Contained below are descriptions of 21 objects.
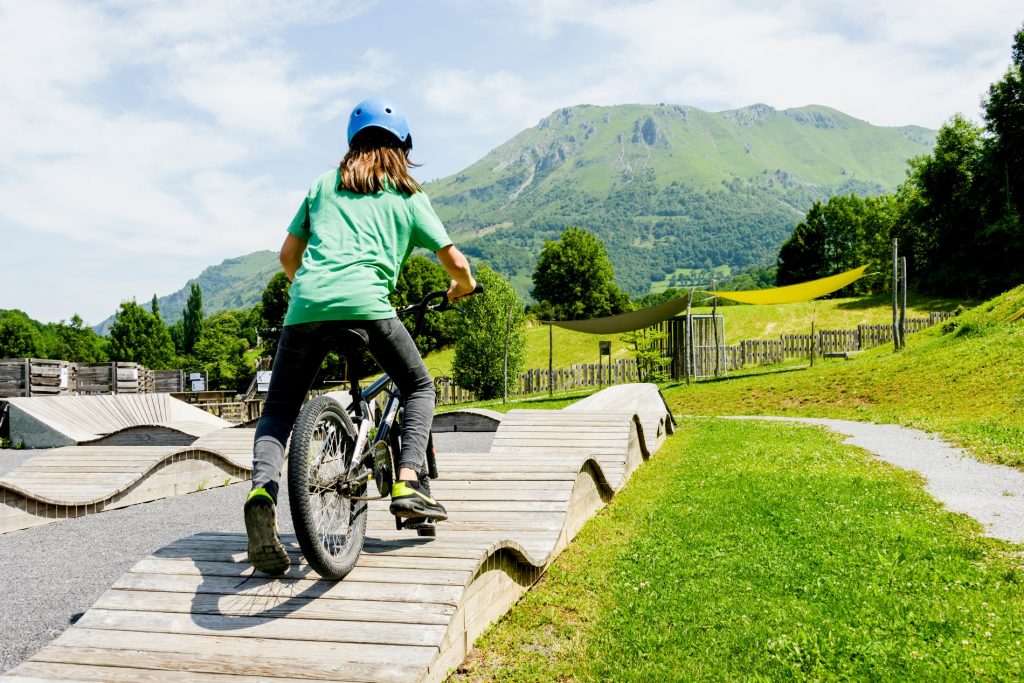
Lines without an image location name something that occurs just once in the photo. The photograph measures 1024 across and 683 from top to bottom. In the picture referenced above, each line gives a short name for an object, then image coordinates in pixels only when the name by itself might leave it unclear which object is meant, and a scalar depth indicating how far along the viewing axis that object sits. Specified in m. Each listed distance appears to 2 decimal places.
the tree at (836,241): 70.62
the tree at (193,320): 97.69
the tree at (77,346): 75.56
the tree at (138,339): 63.09
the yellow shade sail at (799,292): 24.06
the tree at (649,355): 27.47
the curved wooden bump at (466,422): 15.59
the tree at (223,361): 66.88
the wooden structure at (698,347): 25.72
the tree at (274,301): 72.40
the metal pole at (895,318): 22.48
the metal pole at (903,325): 22.52
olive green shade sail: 23.66
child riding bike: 3.20
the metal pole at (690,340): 24.23
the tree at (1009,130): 43.09
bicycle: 3.01
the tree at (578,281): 70.25
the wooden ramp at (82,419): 15.38
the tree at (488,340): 29.92
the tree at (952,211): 46.94
